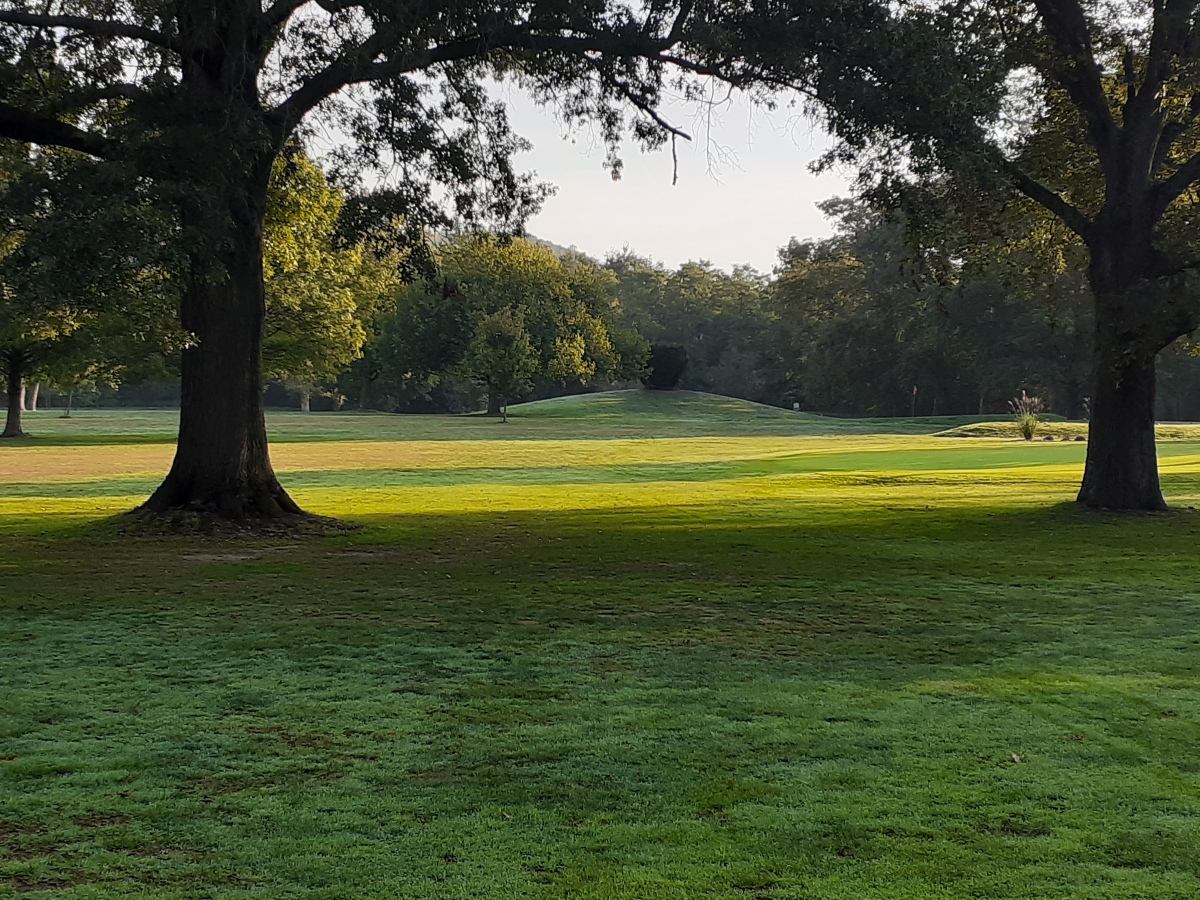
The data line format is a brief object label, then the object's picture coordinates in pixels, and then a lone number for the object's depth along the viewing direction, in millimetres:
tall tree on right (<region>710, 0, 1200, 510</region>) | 13781
